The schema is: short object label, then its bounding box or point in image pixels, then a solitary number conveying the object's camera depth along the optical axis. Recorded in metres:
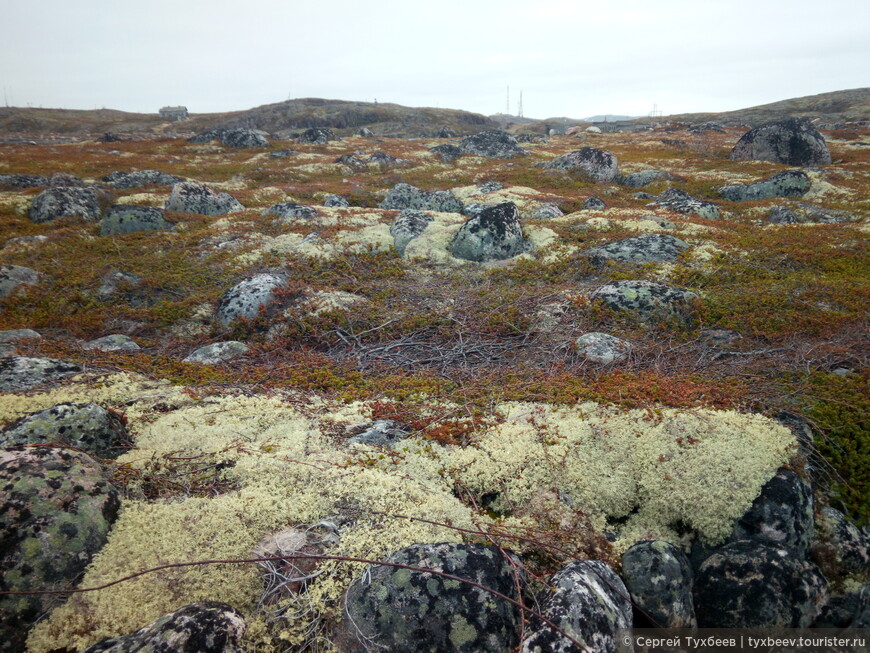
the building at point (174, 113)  112.46
